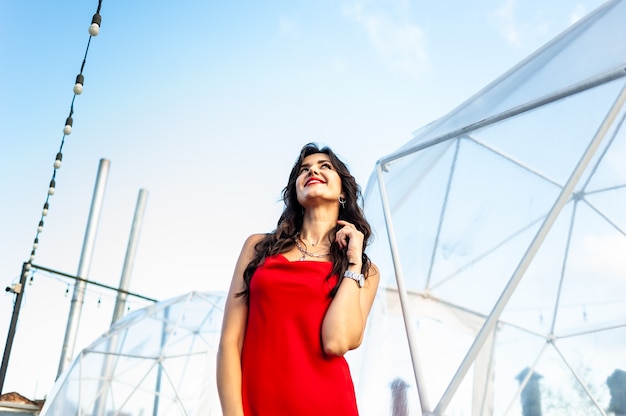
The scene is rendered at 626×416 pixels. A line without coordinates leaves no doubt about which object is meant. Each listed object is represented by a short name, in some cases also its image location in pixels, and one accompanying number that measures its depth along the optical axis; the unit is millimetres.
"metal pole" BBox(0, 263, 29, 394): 12195
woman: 2219
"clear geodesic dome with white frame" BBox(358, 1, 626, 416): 3842
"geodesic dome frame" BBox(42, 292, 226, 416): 10500
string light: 5957
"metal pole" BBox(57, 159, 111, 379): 18047
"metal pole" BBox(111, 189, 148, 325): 19141
